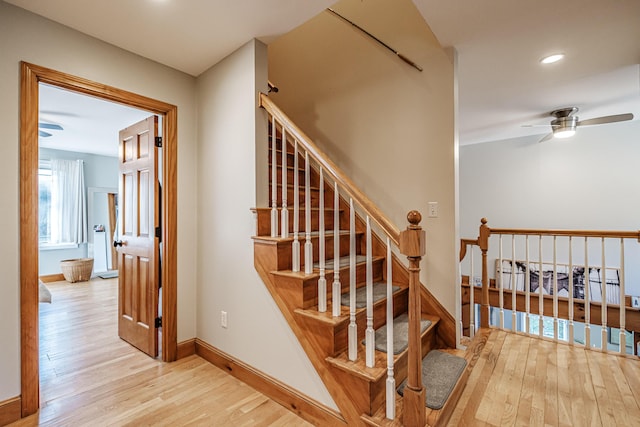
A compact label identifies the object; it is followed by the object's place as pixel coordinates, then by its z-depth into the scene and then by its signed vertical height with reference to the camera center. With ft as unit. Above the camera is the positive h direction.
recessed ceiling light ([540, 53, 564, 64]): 8.13 +4.40
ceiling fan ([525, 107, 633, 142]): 12.30 +3.87
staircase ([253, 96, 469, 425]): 4.92 -2.00
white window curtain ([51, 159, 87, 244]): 18.45 +0.93
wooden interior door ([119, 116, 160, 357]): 8.14 -0.65
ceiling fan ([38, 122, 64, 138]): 13.08 +4.11
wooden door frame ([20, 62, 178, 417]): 5.74 -0.07
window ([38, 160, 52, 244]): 18.26 +0.97
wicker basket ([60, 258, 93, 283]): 17.70 -3.23
